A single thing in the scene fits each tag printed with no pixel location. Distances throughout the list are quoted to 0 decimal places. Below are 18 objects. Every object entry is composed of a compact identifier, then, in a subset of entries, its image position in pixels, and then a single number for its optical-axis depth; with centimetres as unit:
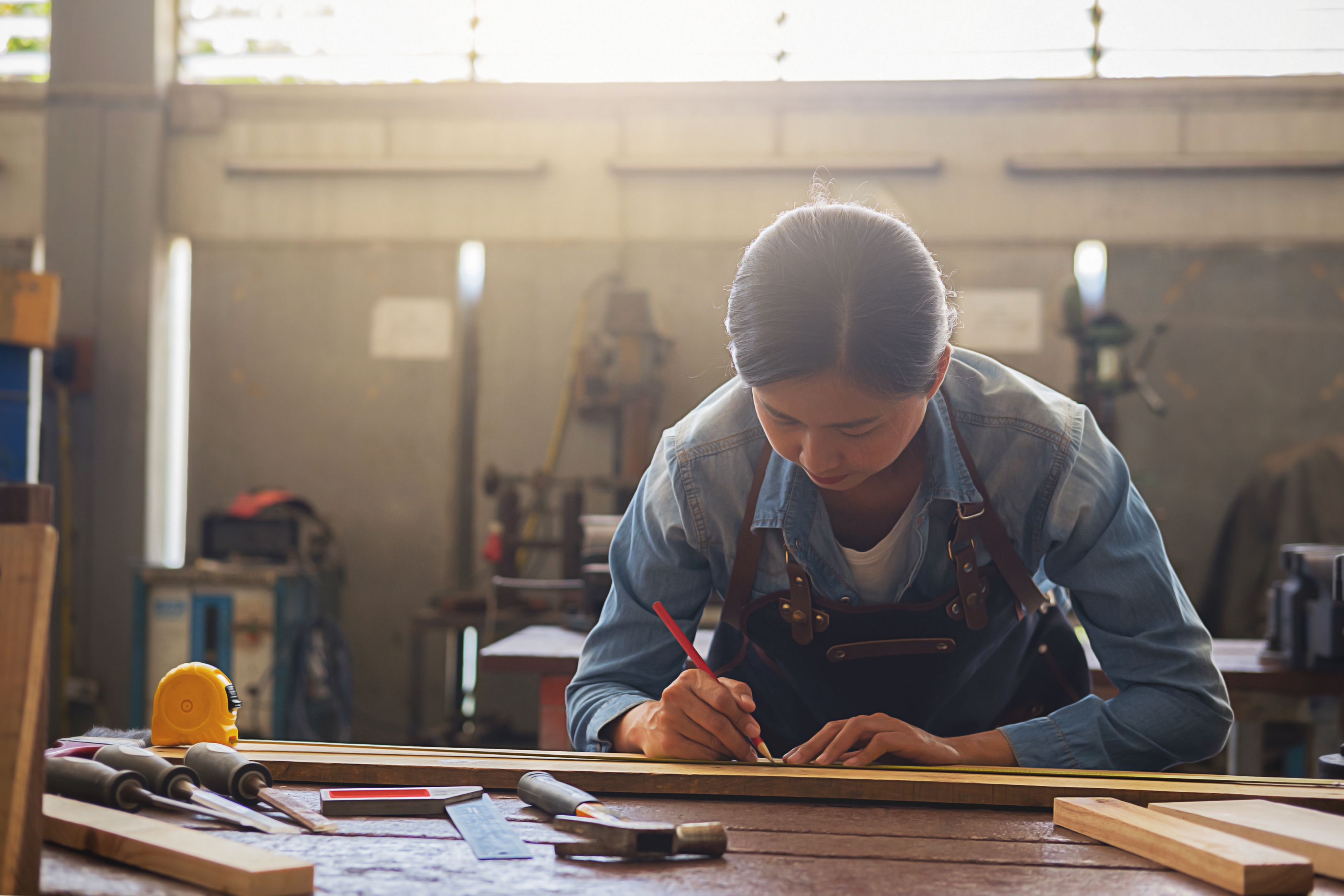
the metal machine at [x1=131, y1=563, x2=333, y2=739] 405
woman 118
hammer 84
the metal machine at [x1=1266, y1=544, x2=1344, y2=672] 227
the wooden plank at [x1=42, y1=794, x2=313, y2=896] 73
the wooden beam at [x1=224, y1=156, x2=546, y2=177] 464
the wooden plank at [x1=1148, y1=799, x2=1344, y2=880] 81
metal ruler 85
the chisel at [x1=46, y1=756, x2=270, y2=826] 92
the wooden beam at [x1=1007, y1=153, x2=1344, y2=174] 436
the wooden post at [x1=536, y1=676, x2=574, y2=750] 217
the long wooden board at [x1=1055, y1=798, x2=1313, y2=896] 75
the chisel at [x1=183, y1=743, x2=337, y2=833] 98
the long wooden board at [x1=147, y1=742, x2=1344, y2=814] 105
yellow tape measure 117
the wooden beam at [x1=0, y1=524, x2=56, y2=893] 70
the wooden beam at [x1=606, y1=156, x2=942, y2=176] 453
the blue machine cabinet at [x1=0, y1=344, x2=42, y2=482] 376
